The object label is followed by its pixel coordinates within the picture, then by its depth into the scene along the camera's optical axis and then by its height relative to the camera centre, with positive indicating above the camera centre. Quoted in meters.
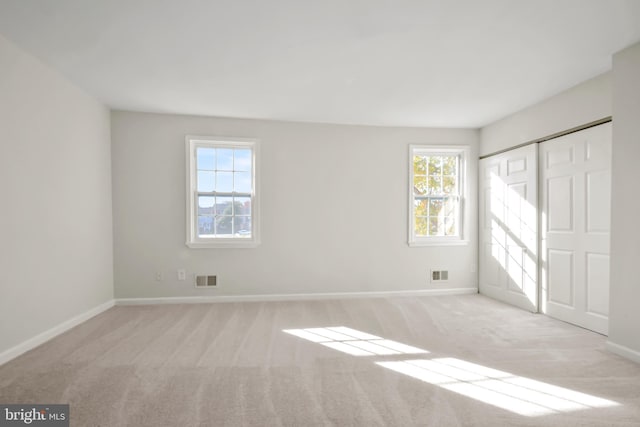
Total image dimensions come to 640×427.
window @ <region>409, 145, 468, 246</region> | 5.23 +0.29
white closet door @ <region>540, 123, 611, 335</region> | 3.31 -0.19
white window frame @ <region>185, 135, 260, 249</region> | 4.59 +0.21
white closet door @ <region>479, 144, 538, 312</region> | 4.18 -0.26
